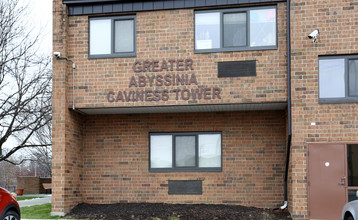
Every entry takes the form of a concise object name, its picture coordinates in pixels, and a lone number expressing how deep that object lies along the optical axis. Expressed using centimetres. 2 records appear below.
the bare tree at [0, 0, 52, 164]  2148
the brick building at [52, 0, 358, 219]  1161
